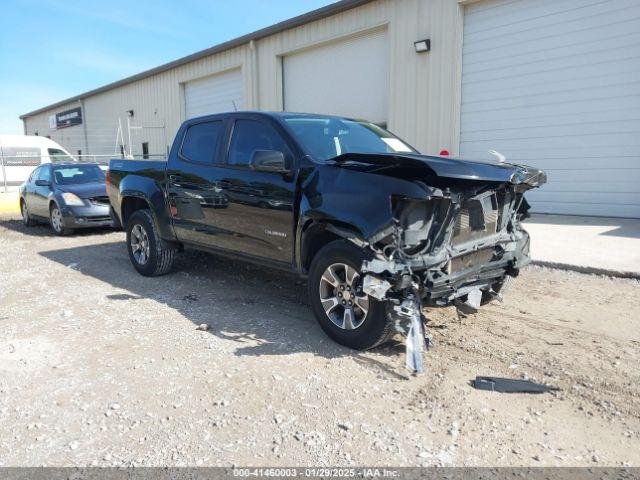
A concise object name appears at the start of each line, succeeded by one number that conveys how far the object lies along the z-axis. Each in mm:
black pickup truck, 3539
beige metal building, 9461
